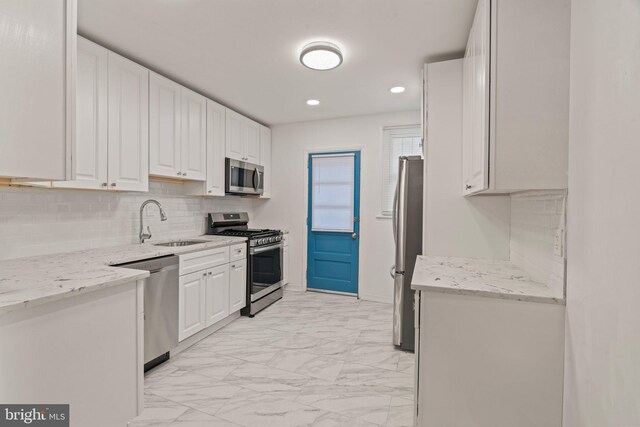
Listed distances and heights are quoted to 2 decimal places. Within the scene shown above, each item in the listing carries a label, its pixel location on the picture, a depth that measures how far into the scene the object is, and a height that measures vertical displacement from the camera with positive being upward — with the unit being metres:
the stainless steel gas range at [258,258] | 3.58 -0.62
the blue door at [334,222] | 4.33 -0.16
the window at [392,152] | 3.99 +0.80
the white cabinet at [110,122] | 2.13 +0.66
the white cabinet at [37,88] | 1.11 +0.47
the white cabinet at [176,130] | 2.71 +0.76
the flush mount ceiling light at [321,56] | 2.35 +1.24
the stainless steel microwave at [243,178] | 3.68 +0.42
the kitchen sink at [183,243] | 3.05 -0.35
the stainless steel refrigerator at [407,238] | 2.67 -0.24
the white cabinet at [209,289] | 2.63 -0.79
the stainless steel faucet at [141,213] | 2.77 -0.10
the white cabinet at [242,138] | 3.75 +0.94
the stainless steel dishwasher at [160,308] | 2.24 -0.77
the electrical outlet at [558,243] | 1.29 -0.13
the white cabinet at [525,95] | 1.29 +0.52
